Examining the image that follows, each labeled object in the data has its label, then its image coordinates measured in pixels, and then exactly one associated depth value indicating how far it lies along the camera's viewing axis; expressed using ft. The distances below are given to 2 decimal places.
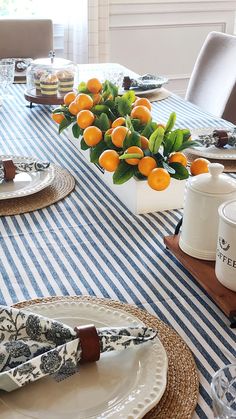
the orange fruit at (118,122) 3.98
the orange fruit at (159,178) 3.46
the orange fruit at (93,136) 3.94
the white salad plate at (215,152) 4.42
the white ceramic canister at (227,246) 2.58
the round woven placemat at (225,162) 4.33
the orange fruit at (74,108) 4.41
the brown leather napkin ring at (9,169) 3.92
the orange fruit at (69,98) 4.67
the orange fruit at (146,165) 3.54
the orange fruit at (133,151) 3.59
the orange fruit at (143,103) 4.39
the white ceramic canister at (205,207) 2.89
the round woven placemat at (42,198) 3.71
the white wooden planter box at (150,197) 3.68
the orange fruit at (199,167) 3.71
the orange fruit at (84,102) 4.35
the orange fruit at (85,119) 4.17
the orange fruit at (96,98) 4.49
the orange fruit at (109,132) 3.89
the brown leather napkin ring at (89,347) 2.18
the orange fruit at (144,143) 3.72
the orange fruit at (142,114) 4.05
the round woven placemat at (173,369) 2.09
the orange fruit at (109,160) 3.63
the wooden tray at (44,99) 6.02
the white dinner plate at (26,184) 3.77
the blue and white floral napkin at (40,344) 2.07
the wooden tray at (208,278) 2.62
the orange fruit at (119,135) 3.71
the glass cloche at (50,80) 6.07
